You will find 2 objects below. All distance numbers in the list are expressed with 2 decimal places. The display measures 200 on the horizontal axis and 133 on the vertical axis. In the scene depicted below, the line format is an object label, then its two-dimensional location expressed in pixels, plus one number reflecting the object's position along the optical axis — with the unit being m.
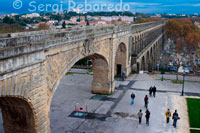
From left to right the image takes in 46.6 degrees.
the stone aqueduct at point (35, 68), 8.63
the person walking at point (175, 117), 15.03
